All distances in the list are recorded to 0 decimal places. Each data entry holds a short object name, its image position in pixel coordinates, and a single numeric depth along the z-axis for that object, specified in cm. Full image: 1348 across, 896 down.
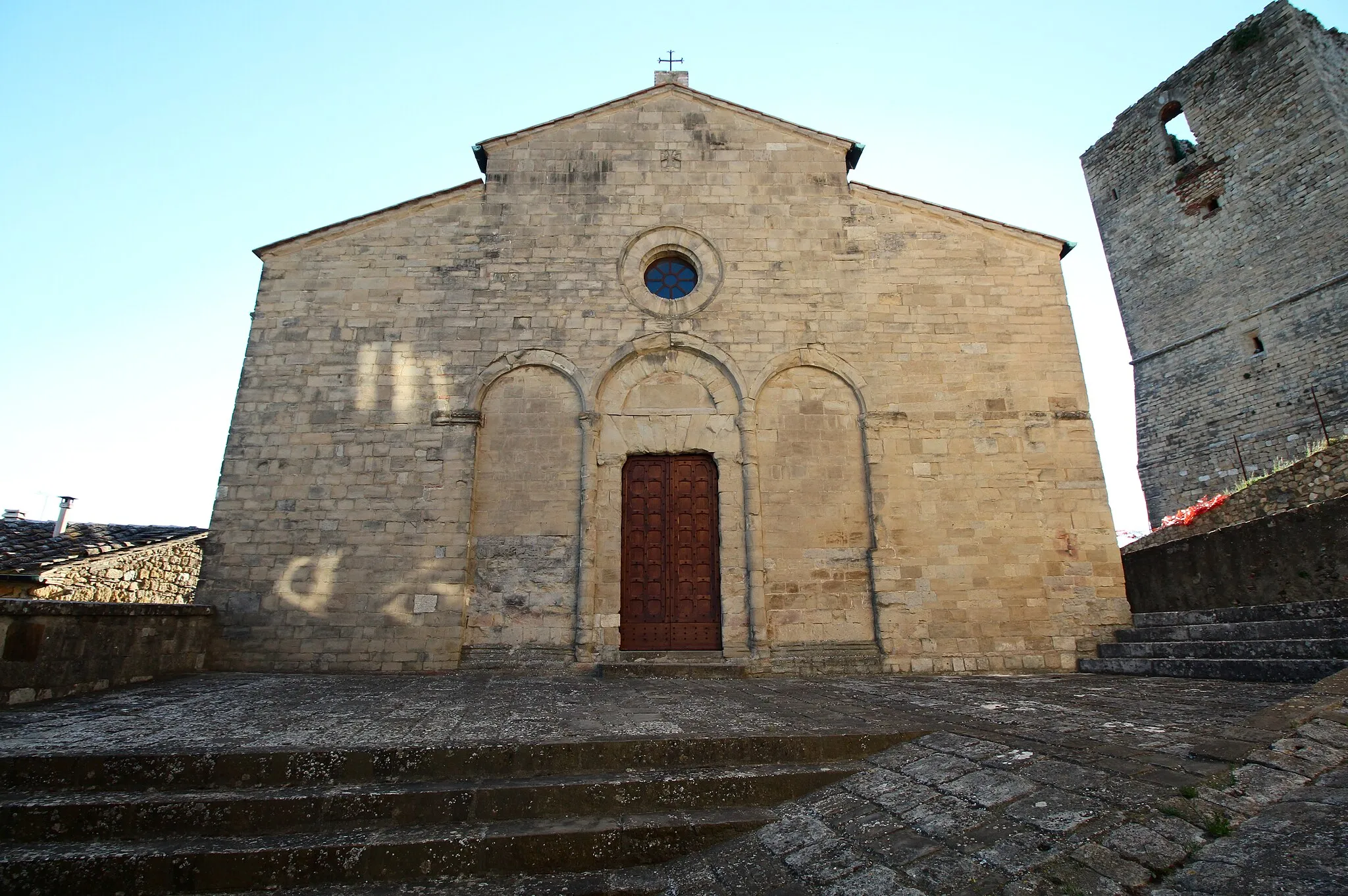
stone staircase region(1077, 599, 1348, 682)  548
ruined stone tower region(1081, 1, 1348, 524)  1505
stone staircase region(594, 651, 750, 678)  762
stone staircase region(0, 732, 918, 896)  300
